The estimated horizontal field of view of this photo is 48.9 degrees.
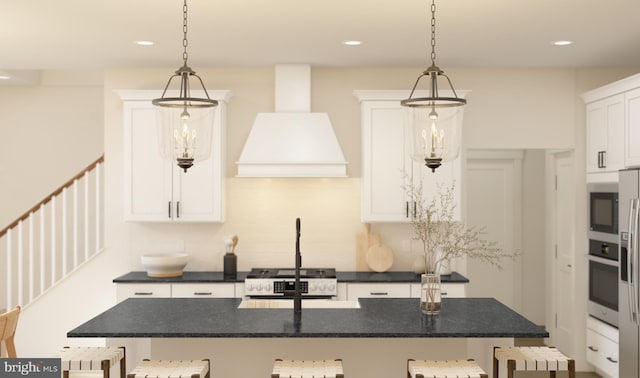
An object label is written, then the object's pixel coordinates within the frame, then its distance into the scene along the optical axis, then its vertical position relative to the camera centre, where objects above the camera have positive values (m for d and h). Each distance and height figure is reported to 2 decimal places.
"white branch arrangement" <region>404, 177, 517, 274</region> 6.11 -0.04
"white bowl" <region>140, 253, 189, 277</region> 6.07 -0.56
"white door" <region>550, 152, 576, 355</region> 6.67 -0.56
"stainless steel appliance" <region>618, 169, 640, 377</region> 5.18 -0.56
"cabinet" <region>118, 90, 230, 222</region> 6.20 +0.18
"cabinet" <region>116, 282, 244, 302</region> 5.98 -0.76
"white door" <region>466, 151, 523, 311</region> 8.23 -0.14
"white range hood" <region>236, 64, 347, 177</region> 6.06 +0.45
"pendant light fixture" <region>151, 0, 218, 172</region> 3.66 +0.39
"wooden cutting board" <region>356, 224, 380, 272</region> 6.45 -0.42
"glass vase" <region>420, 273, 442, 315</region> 4.06 -0.54
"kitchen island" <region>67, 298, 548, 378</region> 3.80 -0.68
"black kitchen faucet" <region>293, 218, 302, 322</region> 4.11 -0.55
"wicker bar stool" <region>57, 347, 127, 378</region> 3.69 -0.84
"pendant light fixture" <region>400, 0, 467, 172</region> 3.57 +0.37
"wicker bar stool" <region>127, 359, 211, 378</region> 3.51 -0.86
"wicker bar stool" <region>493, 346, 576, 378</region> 3.67 -0.84
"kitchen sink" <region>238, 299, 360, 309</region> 4.52 -0.68
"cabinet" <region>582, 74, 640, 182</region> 5.46 +0.59
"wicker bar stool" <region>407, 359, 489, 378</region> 3.55 -0.87
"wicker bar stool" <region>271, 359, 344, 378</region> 3.50 -0.86
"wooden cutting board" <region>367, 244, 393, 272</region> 6.35 -0.53
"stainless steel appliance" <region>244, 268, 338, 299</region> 5.89 -0.73
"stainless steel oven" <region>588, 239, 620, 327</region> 5.62 -0.67
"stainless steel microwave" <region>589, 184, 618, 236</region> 5.63 -0.07
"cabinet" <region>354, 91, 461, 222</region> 6.18 +0.28
